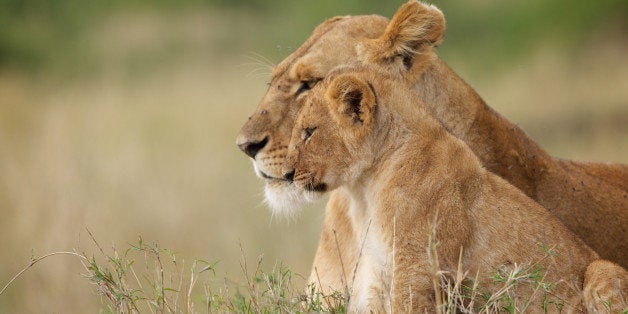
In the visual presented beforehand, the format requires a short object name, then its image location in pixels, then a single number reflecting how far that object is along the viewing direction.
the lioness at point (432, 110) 10.25
